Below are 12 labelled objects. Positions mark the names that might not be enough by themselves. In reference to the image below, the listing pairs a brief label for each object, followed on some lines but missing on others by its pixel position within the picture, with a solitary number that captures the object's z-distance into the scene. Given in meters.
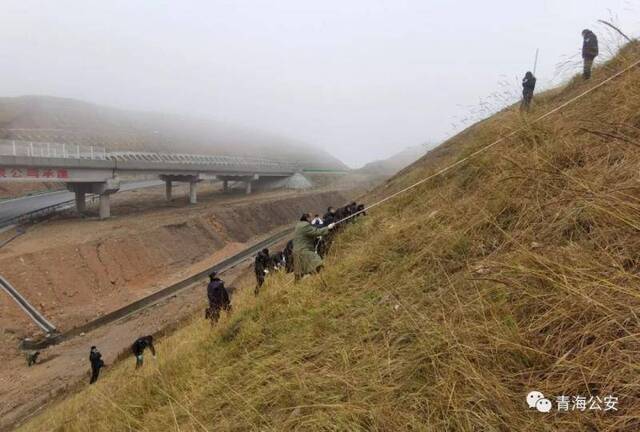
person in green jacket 6.78
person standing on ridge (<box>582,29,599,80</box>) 10.33
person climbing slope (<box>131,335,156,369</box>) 10.49
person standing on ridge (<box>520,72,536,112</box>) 11.60
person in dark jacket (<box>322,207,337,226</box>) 11.34
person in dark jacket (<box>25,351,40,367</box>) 18.28
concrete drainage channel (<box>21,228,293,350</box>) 20.34
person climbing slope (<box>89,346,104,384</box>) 12.69
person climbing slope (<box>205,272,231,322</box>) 9.40
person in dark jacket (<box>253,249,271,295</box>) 11.38
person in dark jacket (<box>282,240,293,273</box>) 9.46
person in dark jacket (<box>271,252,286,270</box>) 12.85
